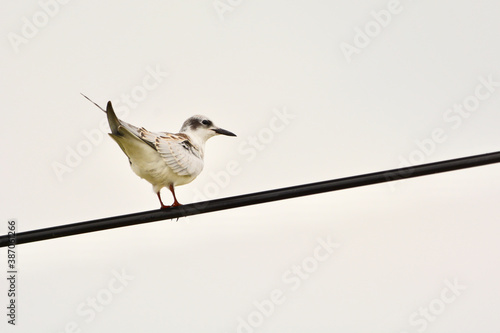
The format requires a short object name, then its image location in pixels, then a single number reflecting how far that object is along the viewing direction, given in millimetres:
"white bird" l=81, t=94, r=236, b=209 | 12258
